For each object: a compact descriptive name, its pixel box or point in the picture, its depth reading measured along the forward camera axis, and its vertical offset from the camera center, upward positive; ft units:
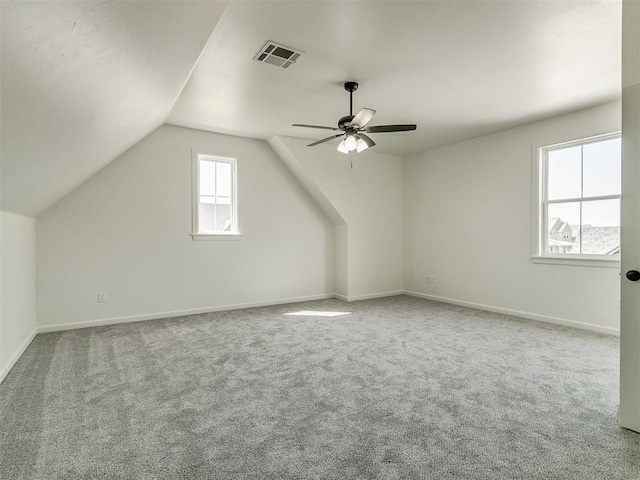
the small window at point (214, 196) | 15.57 +1.98
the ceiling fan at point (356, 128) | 10.02 +3.44
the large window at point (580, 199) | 12.44 +1.48
